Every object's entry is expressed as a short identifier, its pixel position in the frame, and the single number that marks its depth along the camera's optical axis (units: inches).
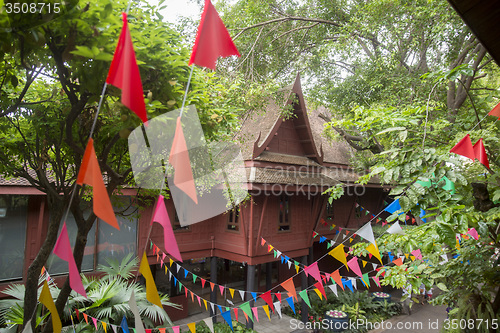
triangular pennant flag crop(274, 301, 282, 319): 274.1
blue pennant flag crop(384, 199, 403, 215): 210.3
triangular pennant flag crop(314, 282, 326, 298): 261.6
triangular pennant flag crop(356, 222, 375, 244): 177.0
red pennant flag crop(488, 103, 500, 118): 127.1
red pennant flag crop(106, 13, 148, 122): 67.3
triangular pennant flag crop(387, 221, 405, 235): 167.8
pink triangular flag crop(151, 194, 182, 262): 86.0
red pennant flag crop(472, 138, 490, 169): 131.2
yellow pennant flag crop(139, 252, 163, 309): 95.0
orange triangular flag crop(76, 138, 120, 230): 69.3
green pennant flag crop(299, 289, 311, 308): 281.6
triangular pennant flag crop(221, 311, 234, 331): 215.6
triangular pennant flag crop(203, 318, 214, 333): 197.7
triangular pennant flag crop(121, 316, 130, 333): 191.9
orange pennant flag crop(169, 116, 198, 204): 84.0
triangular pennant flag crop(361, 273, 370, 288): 288.5
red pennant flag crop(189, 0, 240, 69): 82.2
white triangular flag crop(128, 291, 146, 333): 94.7
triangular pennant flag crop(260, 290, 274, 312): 245.4
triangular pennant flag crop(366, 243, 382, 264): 192.3
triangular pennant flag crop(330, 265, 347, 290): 248.7
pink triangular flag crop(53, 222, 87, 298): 83.0
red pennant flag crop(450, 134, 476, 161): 135.0
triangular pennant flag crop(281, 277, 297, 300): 236.7
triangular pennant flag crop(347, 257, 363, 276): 230.7
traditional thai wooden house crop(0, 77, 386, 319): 327.6
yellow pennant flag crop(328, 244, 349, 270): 206.5
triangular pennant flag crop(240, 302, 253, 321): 243.9
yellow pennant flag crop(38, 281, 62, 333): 100.8
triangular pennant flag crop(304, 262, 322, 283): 241.3
